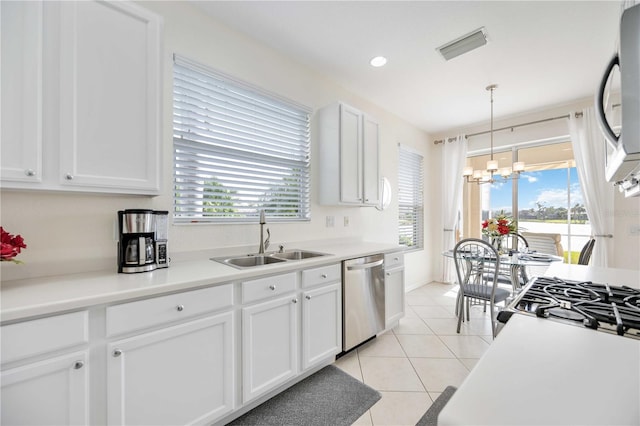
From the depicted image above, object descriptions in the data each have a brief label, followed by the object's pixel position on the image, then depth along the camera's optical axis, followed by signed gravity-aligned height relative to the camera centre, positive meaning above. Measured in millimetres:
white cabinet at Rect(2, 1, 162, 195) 1200 +575
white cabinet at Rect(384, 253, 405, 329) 2713 -801
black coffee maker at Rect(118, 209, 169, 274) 1511 -153
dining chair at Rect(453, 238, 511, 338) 2749 -746
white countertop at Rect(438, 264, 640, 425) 441 -338
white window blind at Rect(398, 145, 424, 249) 4414 +256
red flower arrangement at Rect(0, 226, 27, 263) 1112 -137
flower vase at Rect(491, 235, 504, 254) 3184 -352
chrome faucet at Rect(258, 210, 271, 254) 2230 -189
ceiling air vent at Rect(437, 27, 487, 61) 2314 +1547
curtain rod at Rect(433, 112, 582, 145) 3715 +1365
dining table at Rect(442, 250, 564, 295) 2705 -501
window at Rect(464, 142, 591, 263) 3846 +267
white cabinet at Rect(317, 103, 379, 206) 2762 +630
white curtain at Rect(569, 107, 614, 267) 3346 +366
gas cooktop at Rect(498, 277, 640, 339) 791 -333
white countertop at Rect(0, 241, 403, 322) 1023 -340
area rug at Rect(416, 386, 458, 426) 1644 -1296
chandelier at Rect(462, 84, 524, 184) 3271 +537
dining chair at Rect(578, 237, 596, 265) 2957 -451
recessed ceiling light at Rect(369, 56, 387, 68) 2658 +1558
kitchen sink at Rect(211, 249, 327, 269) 2045 -365
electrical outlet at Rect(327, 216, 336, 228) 3031 -86
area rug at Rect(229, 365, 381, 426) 1661 -1290
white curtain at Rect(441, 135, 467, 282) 4633 +408
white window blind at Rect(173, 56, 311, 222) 2002 +550
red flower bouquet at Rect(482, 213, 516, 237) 3090 -166
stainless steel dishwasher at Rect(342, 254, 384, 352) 2271 -780
